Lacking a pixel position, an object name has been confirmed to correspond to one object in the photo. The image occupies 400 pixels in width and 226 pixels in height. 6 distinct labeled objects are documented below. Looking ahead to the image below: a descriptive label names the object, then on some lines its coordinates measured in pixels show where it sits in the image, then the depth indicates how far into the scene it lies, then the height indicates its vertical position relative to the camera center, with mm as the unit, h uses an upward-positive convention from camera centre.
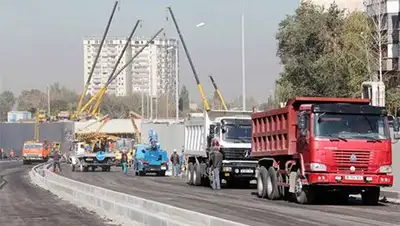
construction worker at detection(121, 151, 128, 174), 57297 -2738
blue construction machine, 52031 -2220
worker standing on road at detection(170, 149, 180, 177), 49938 -2470
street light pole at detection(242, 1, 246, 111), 52469 +1780
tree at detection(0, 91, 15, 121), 188350 +3033
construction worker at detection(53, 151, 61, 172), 55688 -2393
